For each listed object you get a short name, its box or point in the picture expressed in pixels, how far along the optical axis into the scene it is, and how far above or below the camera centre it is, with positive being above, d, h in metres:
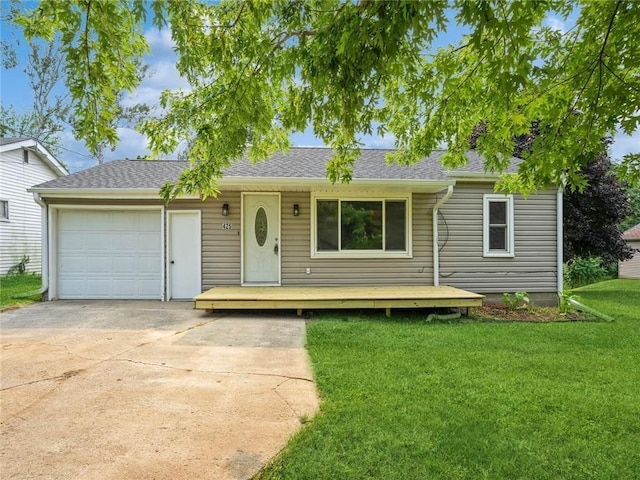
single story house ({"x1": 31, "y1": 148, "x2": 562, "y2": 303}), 8.72 -0.01
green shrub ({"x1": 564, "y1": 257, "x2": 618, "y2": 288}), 16.84 -1.61
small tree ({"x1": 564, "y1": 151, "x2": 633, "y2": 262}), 13.54 +0.67
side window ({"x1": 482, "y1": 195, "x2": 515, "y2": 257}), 9.15 +0.17
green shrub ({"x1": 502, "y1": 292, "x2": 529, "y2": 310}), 8.49 -1.43
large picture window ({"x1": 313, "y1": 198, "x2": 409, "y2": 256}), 8.76 +0.19
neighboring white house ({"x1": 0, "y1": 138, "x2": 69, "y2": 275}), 13.77 +1.23
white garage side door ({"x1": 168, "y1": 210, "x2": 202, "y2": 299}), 8.80 -0.47
